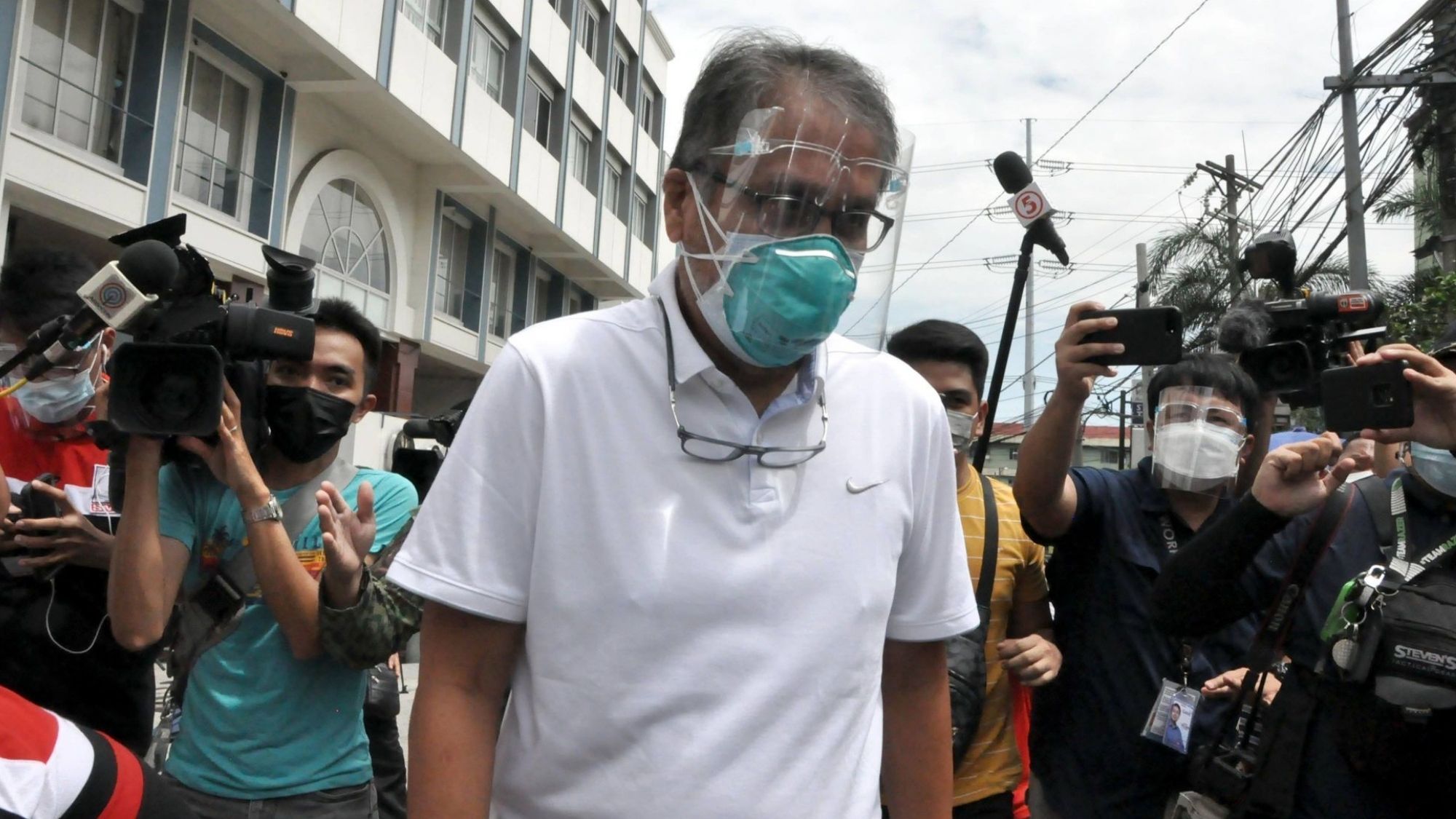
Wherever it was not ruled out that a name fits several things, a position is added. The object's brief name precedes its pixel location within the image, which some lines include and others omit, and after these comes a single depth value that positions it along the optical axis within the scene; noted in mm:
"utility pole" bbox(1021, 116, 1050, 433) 34906
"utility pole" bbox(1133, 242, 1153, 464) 20725
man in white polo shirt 1420
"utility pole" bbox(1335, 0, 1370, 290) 12188
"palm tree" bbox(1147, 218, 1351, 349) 20156
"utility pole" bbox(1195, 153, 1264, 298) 24078
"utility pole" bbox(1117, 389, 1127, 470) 31331
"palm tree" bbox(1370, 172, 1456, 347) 11266
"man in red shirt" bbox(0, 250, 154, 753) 2938
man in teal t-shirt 2500
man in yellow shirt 2945
